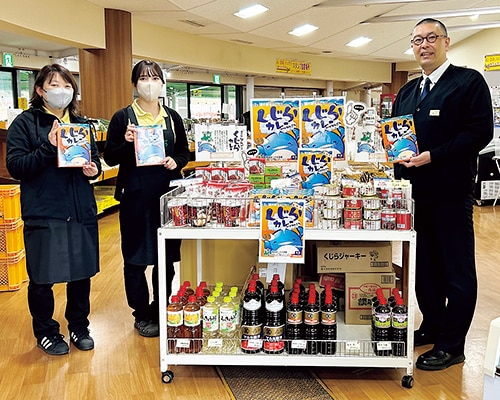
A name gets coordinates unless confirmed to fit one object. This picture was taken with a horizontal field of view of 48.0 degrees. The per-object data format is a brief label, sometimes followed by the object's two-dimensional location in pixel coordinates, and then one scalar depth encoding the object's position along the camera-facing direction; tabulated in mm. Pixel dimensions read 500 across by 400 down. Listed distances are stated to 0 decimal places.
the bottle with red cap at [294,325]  2609
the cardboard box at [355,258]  2861
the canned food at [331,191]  2624
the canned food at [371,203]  2518
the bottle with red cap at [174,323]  2615
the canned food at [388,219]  2510
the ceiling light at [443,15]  9758
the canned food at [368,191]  2594
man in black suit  2641
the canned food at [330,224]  2545
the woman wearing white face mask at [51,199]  2754
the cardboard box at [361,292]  2867
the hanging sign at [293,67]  14023
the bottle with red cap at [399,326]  2594
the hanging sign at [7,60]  10188
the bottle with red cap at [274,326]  2607
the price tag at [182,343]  2641
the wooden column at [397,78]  16875
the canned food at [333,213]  2535
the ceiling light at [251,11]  8359
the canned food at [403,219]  2498
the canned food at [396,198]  2553
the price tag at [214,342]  2637
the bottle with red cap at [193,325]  2609
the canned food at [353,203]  2518
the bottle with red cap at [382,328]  2605
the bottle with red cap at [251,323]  2604
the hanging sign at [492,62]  11084
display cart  2502
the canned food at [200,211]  2586
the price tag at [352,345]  2639
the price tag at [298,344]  2611
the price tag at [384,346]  2600
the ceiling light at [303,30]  10339
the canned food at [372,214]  2518
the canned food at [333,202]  2537
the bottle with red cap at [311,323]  2605
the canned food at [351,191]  2586
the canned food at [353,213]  2516
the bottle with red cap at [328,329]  2623
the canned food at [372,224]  2518
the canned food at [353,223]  2521
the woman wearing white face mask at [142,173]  2984
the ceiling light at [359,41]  12236
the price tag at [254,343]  2613
